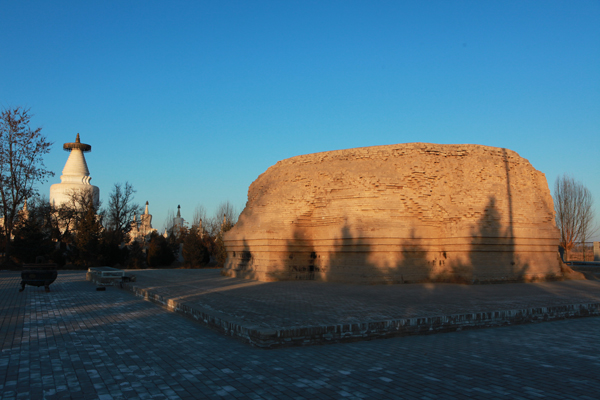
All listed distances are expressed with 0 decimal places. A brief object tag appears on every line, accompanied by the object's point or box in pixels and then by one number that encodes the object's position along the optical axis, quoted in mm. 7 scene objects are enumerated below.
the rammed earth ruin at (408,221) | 14750
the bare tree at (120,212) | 36344
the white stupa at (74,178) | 47594
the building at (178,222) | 56869
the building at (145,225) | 58812
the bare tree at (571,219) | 36375
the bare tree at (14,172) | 24906
